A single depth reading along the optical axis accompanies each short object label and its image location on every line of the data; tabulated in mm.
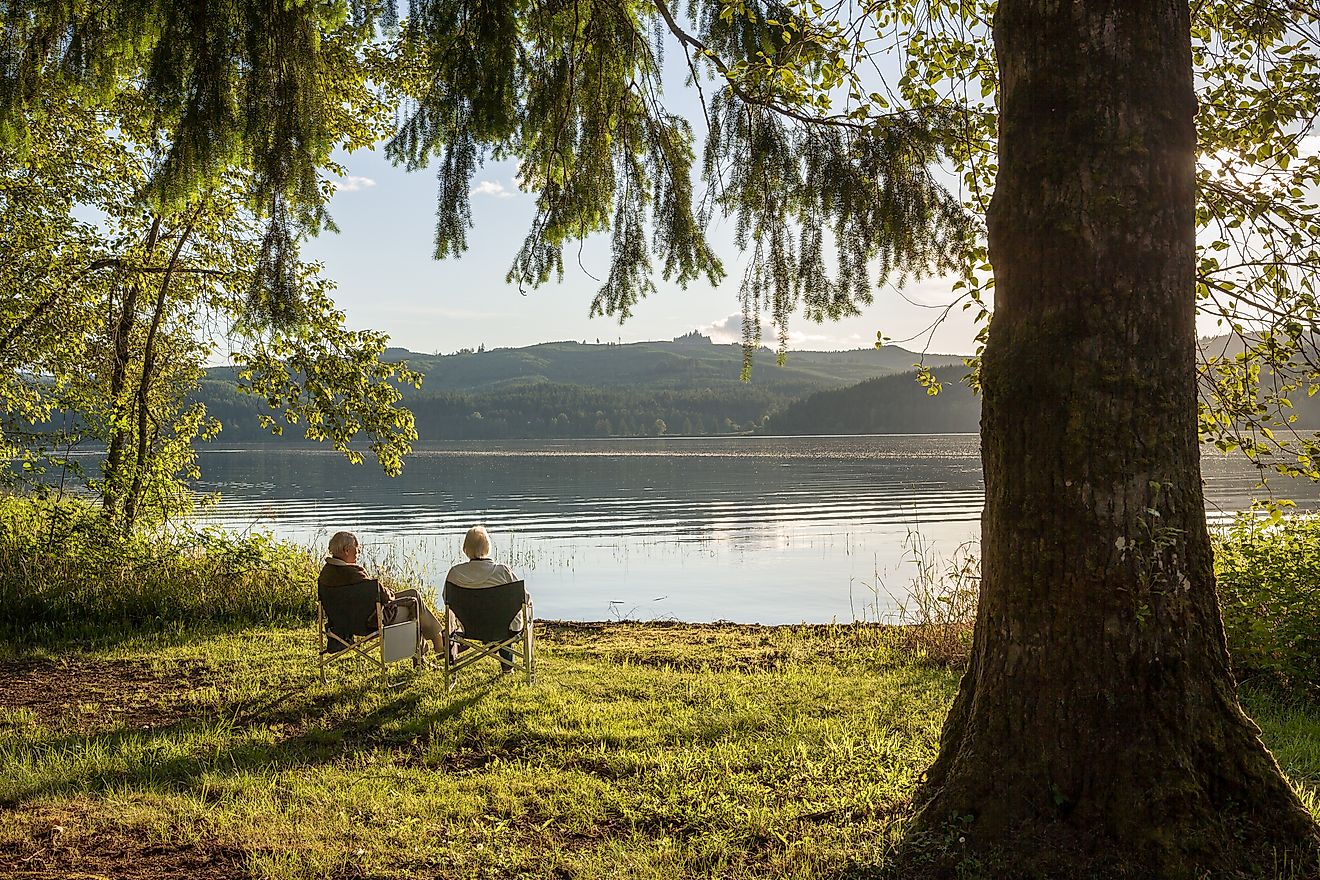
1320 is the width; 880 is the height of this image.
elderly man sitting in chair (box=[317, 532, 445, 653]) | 6594
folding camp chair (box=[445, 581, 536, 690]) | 6348
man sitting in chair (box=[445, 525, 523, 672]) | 6395
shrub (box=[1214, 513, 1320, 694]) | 5707
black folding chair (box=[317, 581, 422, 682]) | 6461
